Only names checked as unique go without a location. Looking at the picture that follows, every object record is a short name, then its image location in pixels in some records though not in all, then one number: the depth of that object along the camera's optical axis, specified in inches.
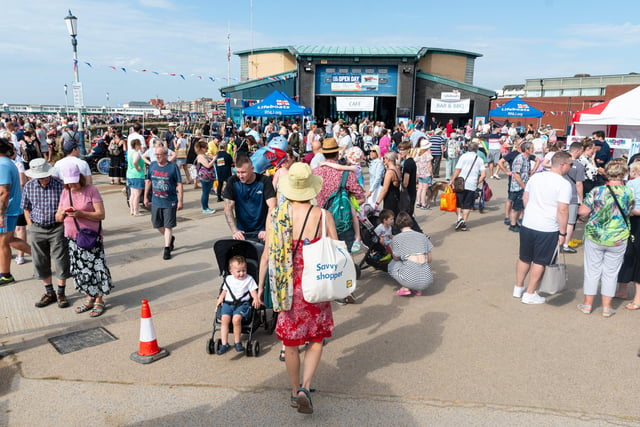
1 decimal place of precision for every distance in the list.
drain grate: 167.5
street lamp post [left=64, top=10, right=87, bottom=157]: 540.7
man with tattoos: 186.4
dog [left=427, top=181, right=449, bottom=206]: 433.4
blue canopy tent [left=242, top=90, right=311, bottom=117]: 636.7
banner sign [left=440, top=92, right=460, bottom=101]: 1048.2
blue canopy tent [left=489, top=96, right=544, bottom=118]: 809.6
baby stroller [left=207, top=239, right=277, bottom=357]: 165.2
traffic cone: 156.9
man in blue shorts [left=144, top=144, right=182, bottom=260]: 273.6
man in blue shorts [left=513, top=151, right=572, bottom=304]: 196.1
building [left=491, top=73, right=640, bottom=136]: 1601.9
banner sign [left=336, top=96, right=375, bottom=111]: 1058.7
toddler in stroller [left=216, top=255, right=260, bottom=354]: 161.6
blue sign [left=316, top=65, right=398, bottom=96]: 1048.2
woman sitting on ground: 216.7
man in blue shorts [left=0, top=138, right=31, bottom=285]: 201.6
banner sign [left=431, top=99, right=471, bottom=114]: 1052.5
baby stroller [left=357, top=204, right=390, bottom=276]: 239.5
